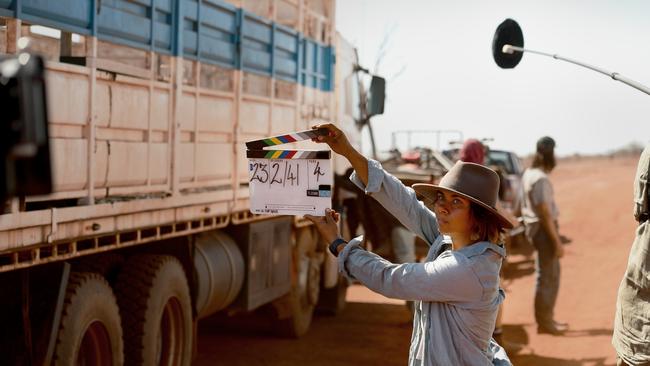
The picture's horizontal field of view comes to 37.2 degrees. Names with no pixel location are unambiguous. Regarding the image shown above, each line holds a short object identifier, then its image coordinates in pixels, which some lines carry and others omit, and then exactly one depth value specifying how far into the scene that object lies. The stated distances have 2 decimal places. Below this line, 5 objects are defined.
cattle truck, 5.41
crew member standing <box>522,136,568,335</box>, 10.89
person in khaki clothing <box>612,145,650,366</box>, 5.23
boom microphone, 7.45
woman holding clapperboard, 3.78
